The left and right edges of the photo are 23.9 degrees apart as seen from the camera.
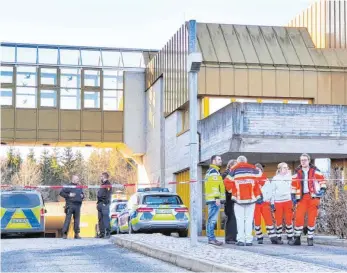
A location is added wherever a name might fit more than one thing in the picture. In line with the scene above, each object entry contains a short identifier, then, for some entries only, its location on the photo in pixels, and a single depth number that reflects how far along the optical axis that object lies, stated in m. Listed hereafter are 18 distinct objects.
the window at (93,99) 41.38
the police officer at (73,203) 22.39
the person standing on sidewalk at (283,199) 18.08
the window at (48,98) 40.90
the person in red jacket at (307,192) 17.17
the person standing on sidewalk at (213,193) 16.47
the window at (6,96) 40.53
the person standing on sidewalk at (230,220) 17.78
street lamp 15.23
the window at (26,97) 40.69
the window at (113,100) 41.56
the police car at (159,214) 23.56
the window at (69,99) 41.06
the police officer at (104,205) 22.22
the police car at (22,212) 24.39
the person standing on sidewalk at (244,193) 16.73
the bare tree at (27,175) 73.86
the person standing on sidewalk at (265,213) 18.56
